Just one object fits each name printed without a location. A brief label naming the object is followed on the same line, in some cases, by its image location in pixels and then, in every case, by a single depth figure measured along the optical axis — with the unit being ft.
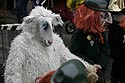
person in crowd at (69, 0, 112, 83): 15.20
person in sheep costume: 12.75
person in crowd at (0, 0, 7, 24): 29.85
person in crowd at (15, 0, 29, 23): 30.14
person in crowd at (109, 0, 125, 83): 18.33
